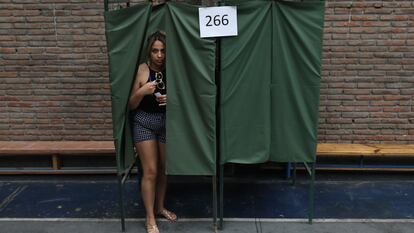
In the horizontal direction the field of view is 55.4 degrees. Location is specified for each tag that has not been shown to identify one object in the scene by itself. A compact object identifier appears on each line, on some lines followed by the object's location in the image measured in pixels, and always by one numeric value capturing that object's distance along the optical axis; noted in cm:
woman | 380
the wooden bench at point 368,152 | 528
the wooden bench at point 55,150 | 542
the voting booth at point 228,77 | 366
